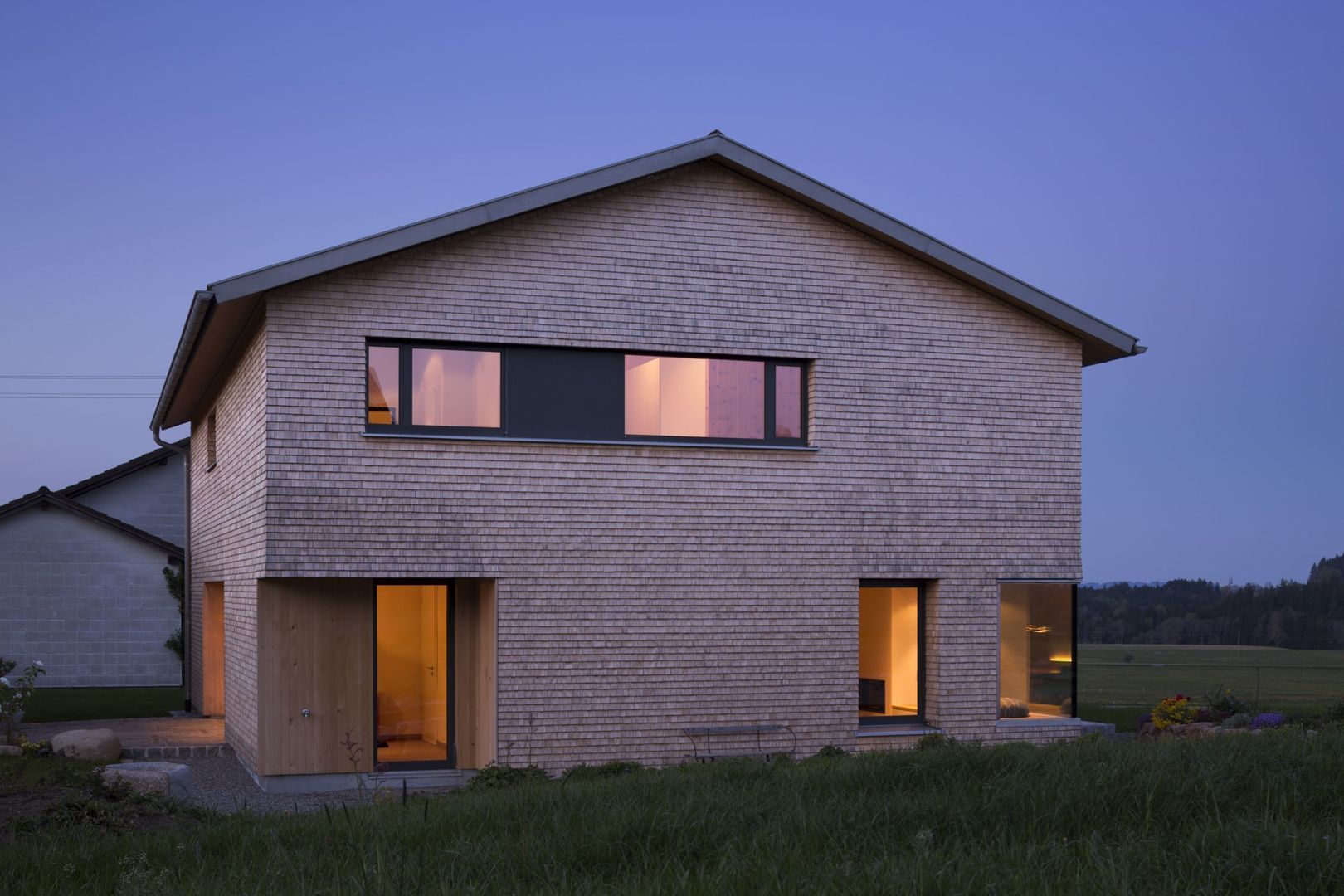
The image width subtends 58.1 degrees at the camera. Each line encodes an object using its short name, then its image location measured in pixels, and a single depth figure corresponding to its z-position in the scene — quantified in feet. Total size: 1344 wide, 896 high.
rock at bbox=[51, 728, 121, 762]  47.70
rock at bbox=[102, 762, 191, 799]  35.22
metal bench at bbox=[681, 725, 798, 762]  45.52
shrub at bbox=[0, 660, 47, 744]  52.20
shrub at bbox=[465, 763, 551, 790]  38.39
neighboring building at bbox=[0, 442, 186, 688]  81.46
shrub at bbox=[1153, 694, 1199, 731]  54.13
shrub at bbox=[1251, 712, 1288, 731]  47.75
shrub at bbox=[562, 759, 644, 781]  38.24
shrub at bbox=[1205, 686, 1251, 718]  54.97
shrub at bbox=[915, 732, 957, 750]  29.76
